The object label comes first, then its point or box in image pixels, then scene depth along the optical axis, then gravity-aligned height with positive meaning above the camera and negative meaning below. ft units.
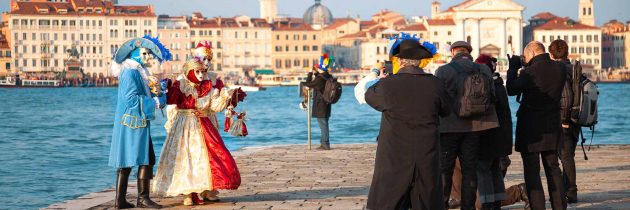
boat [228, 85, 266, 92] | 407.19 -5.48
